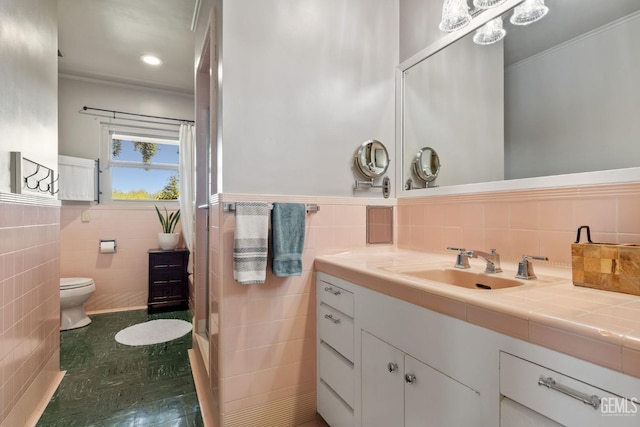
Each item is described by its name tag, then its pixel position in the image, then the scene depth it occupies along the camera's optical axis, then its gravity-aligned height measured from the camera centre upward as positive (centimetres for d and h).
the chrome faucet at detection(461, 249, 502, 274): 124 -18
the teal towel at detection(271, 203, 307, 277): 151 -10
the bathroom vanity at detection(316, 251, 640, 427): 59 -36
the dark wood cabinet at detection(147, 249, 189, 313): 326 -67
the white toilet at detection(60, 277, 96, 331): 275 -75
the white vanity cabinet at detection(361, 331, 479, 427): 83 -54
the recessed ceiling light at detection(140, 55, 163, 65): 295 +152
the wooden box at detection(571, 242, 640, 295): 86 -15
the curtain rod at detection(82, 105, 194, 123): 329 +116
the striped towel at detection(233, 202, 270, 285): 141 -12
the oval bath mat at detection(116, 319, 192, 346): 257 -102
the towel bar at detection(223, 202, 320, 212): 147 +5
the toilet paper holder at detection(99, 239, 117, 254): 333 -31
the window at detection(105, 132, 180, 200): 351 +58
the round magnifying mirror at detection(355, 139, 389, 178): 178 +34
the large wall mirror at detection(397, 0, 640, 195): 108 +53
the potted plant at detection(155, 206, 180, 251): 339 -16
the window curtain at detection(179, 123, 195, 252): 329 +28
